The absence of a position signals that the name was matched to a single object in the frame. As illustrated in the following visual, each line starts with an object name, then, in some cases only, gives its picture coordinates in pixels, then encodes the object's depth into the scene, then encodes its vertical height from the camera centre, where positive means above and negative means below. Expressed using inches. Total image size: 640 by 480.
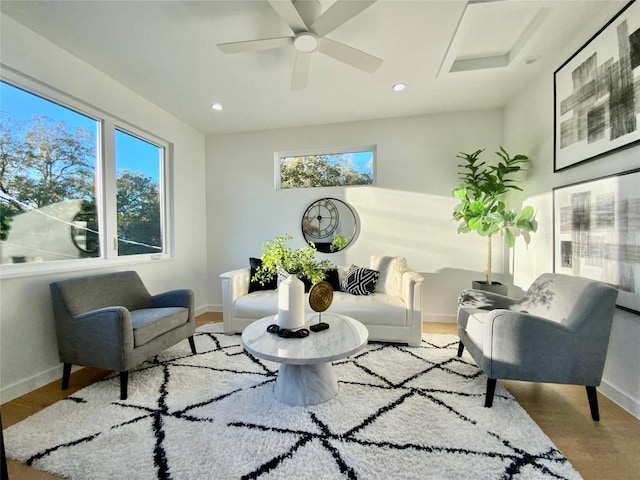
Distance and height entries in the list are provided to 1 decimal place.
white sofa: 105.7 -27.4
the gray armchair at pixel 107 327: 74.4 -24.9
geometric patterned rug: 51.5 -42.3
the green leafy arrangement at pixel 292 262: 77.4 -6.8
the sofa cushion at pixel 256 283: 130.0 -20.9
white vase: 76.2 -17.9
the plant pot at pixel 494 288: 115.0 -21.6
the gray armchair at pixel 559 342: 63.9 -25.2
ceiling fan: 62.9 +51.8
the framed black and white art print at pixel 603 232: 68.2 +0.8
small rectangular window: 150.5 +38.4
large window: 79.9 +20.0
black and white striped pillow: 121.0 -19.6
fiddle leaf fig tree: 110.3 +11.2
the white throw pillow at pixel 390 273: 120.0 -16.1
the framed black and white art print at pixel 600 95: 67.6 +39.3
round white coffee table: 61.5 -25.8
